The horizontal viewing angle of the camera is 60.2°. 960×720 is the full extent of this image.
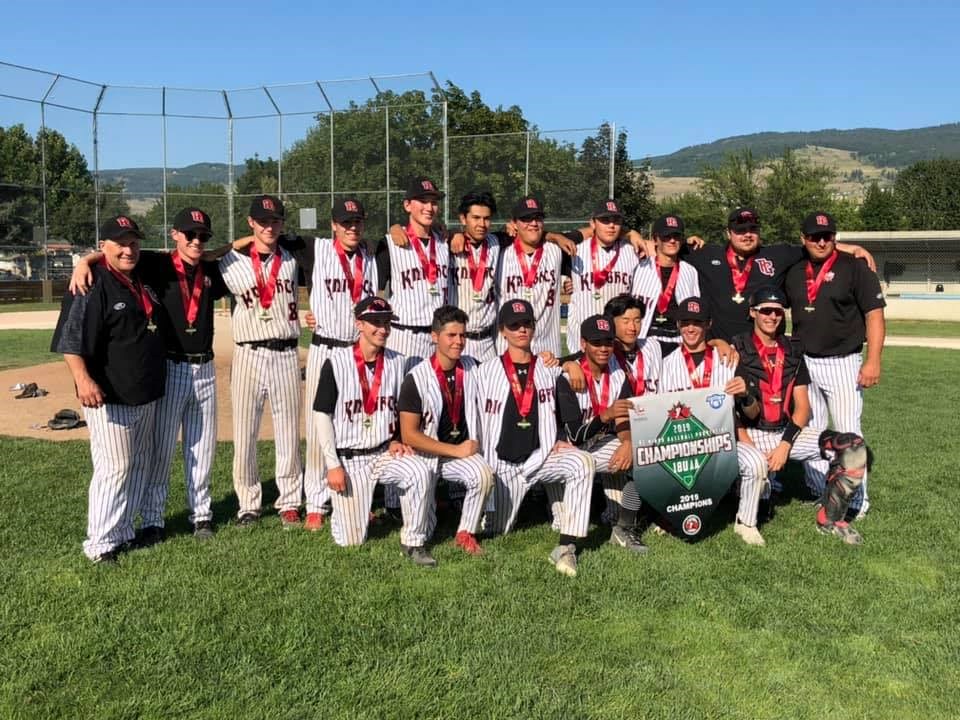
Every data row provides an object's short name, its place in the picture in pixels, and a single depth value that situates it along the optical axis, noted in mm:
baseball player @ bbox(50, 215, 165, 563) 4555
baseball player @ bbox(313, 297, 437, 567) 5102
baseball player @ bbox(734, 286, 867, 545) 5391
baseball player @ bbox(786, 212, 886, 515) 5828
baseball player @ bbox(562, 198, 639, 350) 6020
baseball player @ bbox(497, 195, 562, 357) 5953
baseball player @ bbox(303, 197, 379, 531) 5562
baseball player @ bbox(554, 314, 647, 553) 5168
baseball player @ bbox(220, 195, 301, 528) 5441
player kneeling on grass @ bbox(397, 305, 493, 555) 5047
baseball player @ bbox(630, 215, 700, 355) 6004
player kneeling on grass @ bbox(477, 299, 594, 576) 5086
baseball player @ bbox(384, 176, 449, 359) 5746
